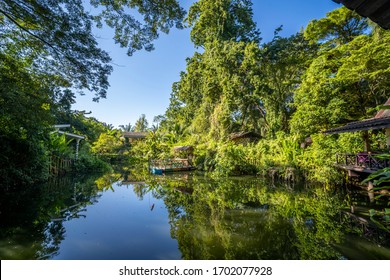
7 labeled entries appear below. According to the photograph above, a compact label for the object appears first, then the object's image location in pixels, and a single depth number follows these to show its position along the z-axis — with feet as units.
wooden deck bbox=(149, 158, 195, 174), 63.79
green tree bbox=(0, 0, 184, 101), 18.42
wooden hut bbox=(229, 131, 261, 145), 75.77
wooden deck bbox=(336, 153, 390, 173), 28.78
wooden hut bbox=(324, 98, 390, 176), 25.77
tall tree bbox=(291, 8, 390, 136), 39.19
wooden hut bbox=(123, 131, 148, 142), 162.97
